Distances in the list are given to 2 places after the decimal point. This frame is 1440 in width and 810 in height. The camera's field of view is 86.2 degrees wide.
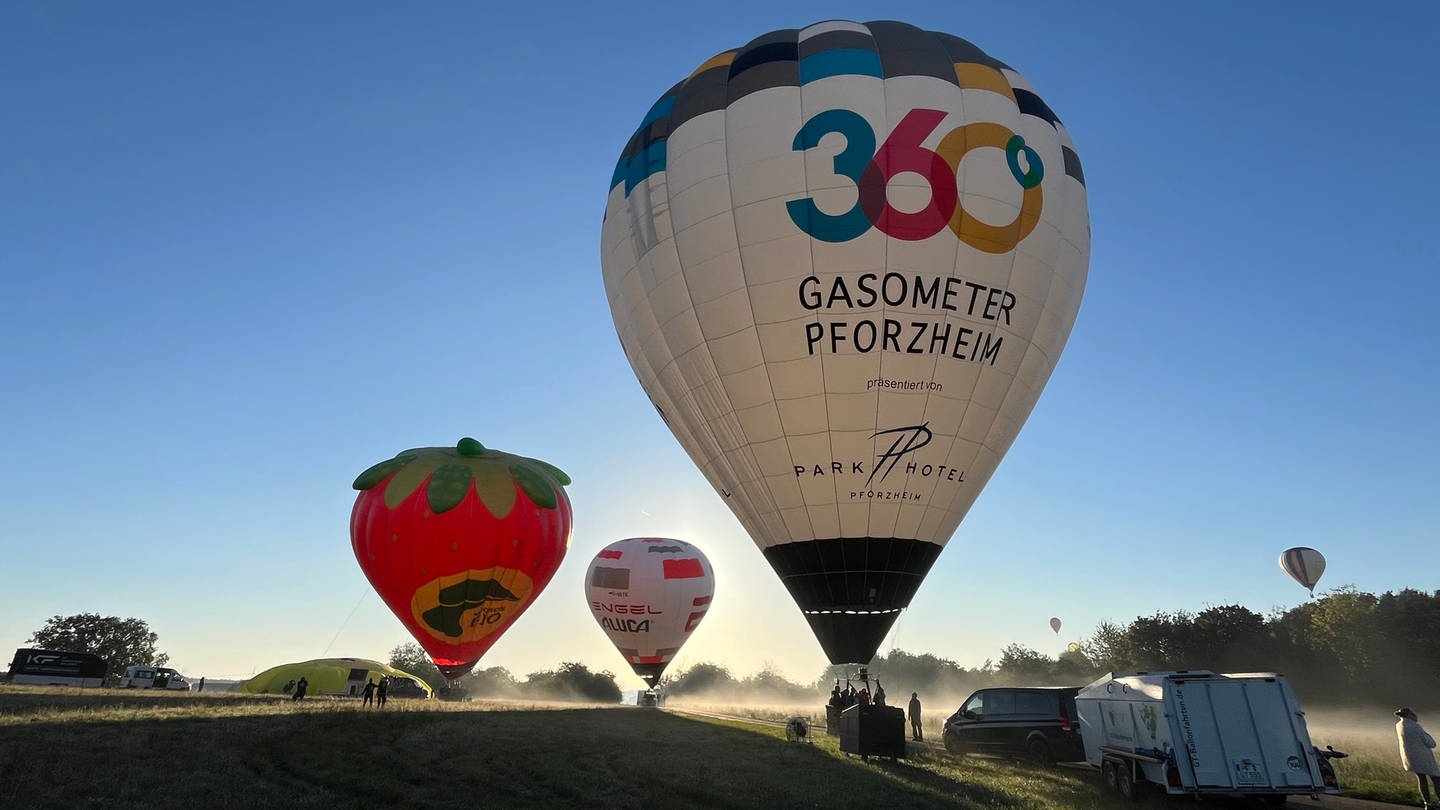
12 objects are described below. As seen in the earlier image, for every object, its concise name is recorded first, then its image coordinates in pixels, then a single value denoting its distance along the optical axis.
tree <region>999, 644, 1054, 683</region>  73.25
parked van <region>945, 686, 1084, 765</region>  15.78
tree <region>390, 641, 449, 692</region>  83.01
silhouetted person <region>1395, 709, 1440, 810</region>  9.77
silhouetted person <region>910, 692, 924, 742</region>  20.45
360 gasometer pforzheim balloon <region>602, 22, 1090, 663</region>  15.87
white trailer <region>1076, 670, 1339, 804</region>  10.18
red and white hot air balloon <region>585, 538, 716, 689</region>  36.69
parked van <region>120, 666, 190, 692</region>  43.34
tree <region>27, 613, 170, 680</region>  72.44
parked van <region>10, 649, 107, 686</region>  39.97
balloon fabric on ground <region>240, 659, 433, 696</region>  43.75
